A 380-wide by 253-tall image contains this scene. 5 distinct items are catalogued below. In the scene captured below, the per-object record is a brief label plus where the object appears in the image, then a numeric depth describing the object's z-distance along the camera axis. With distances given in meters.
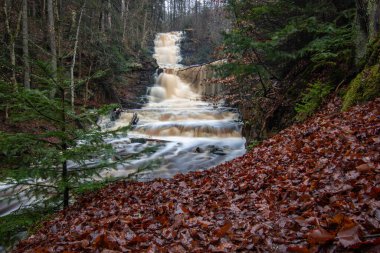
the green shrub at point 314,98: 9.39
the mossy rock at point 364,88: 7.01
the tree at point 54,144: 5.32
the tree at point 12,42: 13.41
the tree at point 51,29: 16.40
